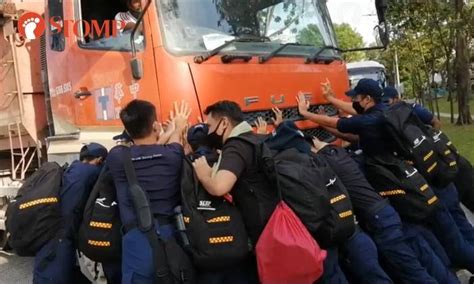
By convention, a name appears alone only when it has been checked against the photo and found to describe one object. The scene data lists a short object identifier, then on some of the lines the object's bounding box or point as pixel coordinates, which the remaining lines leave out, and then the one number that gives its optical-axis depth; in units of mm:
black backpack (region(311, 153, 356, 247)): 3420
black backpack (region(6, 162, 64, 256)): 3662
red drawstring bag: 3078
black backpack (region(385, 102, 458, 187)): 4199
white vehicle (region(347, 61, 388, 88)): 19359
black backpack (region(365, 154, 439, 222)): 4172
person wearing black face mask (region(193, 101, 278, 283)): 3172
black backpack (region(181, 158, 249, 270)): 3133
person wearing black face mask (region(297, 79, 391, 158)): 4309
